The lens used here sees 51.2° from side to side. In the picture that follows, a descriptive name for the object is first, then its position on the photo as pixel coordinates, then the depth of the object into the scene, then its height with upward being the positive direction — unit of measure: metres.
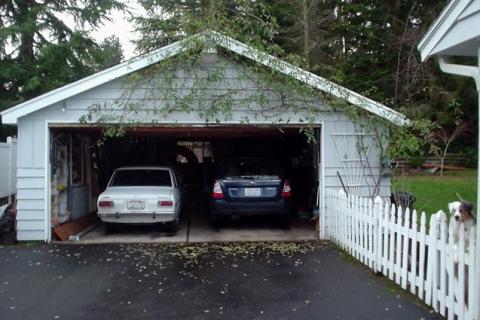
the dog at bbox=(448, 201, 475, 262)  4.91 -0.72
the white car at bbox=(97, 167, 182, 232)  9.83 -1.01
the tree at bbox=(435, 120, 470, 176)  24.12 +1.12
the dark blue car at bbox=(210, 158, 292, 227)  10.37 -0.83
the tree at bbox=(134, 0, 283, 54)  9.45 +2.49
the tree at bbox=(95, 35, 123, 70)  21.34 +4.38
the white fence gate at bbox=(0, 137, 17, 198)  14.57 -0.52
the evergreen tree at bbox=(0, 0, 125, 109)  19.95 +4.46
